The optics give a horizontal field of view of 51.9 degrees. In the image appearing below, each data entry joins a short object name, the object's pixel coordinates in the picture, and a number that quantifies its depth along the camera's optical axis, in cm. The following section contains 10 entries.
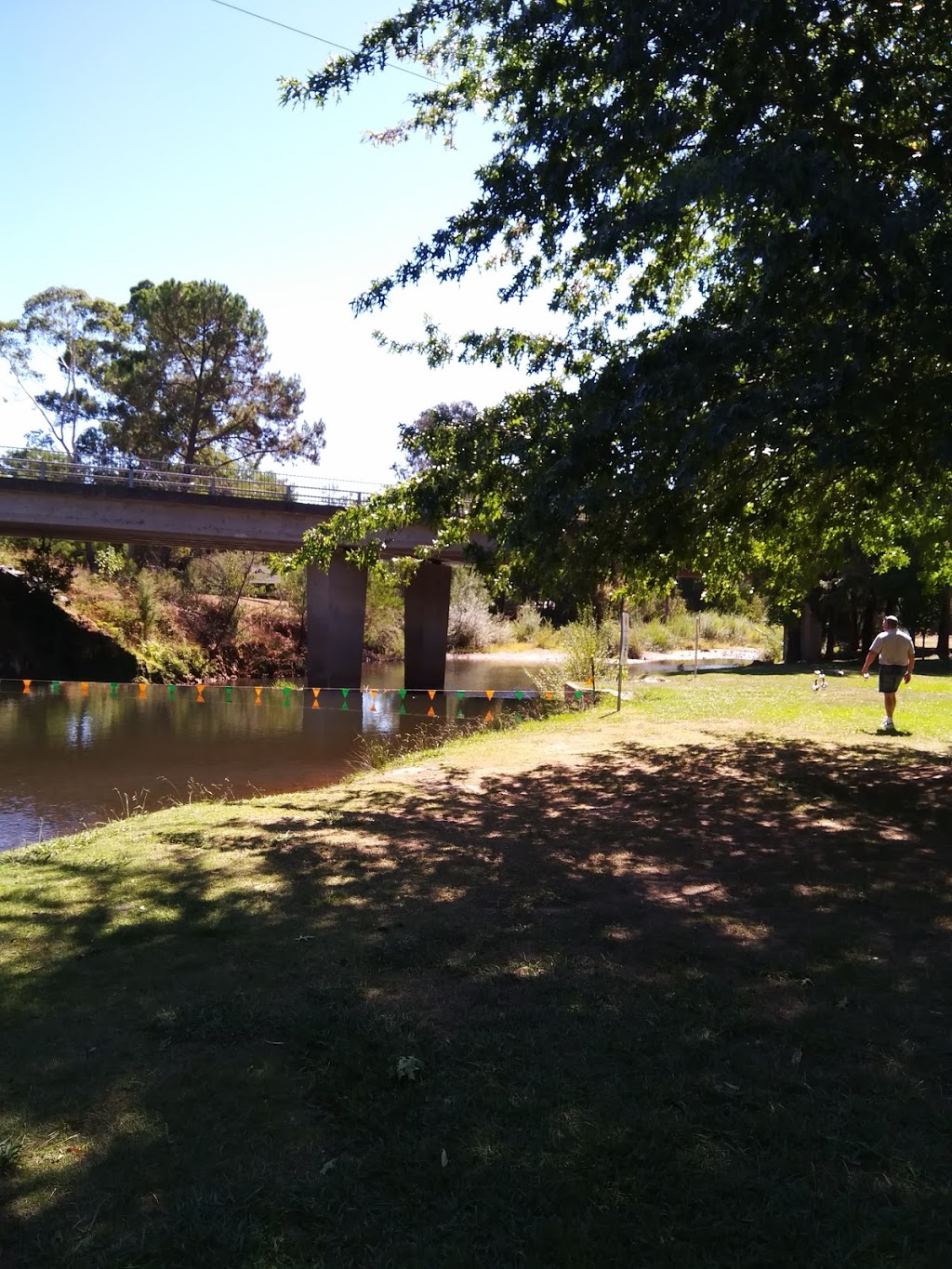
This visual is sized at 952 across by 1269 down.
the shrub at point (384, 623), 4821
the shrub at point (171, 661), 3662
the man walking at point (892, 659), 1384
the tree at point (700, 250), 663
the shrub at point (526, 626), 5784
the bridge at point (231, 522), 3194
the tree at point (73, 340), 5528
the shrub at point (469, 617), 5397
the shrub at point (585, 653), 2173
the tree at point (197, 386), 4816
